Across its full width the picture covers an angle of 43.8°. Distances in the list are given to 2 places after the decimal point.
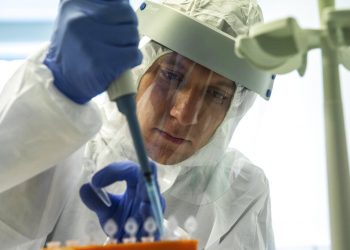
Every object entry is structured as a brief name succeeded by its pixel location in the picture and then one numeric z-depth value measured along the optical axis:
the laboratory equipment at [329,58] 0.49
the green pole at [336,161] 0.50
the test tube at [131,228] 0.54
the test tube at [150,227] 0.53
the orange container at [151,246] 0.45
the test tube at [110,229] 0.56
